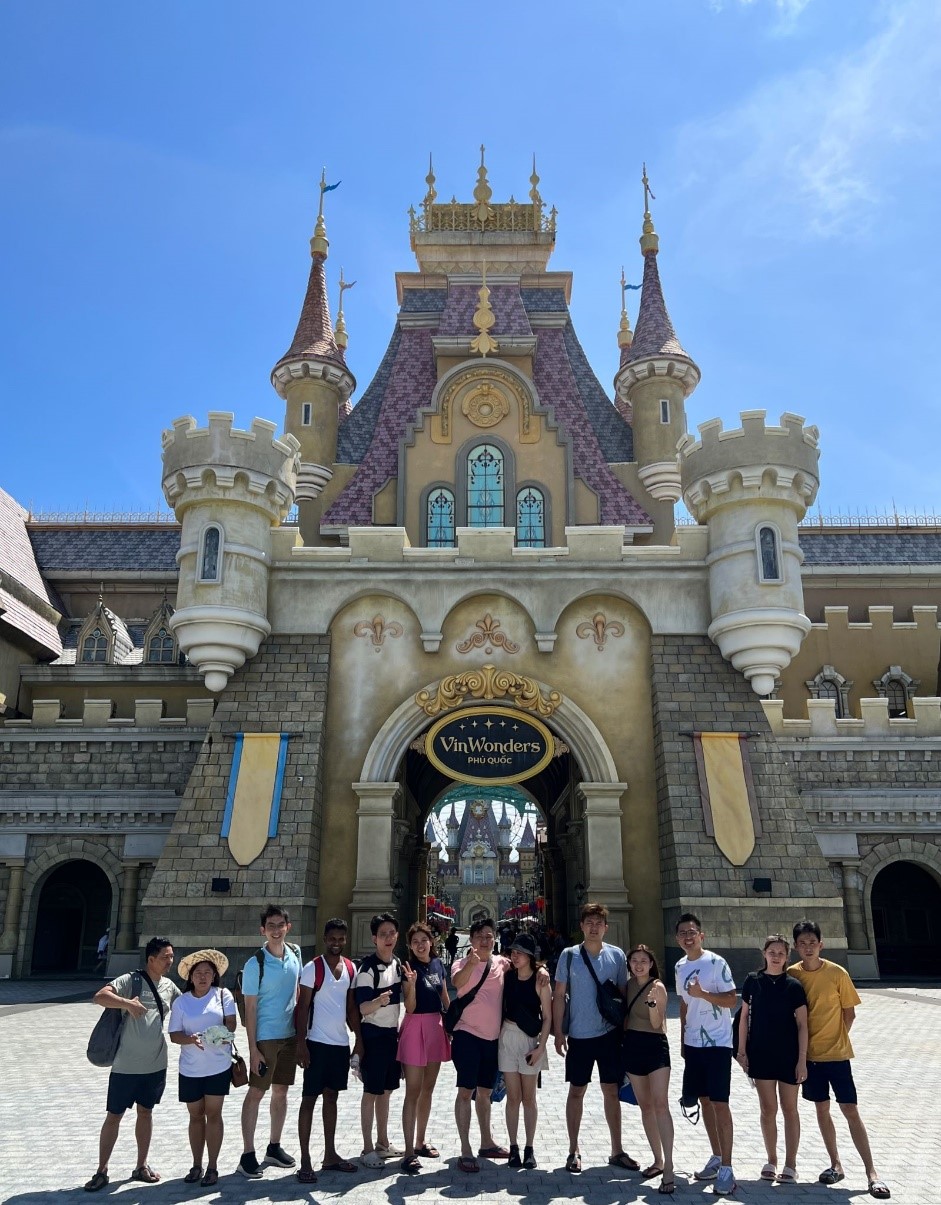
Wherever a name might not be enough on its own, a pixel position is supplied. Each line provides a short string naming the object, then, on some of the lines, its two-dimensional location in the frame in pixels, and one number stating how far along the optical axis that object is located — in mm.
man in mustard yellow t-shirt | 7016
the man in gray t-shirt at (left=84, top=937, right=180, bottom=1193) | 6711
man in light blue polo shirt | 7293
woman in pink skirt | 7500
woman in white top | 6832
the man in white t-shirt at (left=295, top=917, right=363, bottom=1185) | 7281
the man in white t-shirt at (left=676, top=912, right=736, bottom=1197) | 7047
